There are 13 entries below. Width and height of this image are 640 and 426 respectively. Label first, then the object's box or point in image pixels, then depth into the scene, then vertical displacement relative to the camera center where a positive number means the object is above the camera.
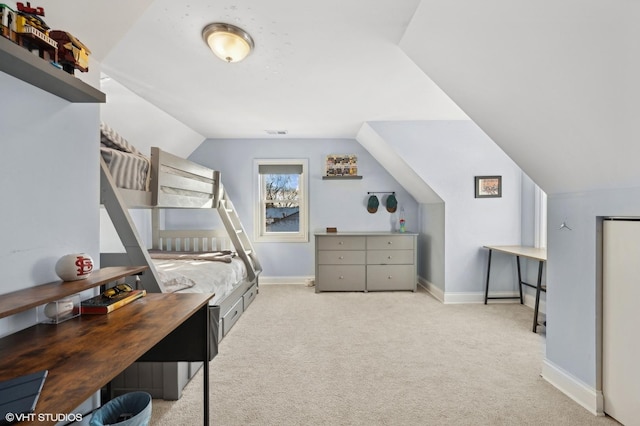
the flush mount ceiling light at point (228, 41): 1.96 +1.10
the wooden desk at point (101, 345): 0.85 -0.45
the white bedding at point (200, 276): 2.60 -0.58
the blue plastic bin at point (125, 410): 1.40 -0.91
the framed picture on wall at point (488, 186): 4.08 +0.36
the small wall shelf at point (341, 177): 4.96 +0.56
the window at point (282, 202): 5.04 +0.18
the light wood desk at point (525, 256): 3.09 -0.41
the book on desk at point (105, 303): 1.39 -0.41
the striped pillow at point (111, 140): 2.08 +0.48
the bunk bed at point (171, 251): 1.95 -0.29
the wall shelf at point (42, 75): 0.99 +0.49
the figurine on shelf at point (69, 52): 1.20 +0.62
